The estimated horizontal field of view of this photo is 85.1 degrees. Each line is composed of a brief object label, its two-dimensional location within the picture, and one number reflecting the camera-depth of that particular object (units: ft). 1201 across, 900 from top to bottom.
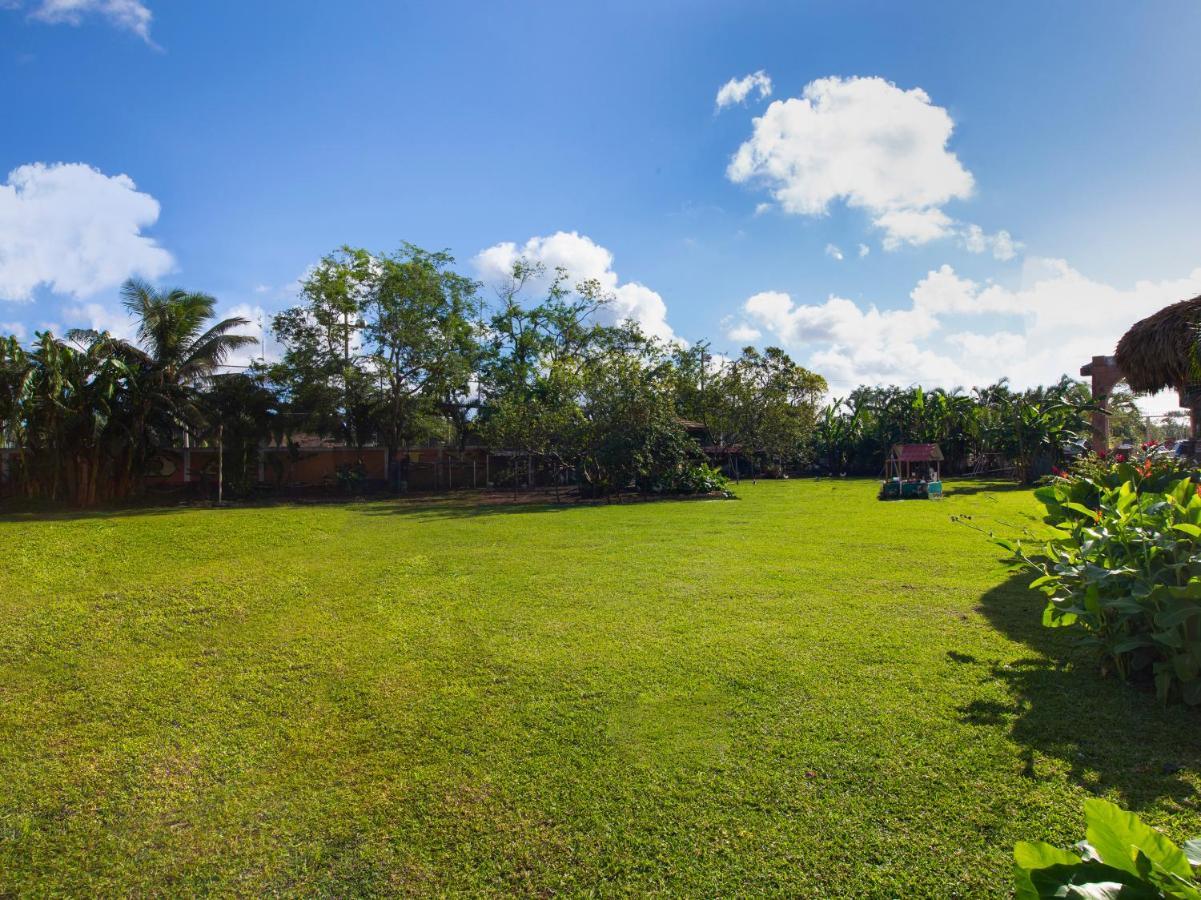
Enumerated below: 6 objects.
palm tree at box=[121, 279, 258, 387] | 64.23
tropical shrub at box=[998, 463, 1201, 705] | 11.18
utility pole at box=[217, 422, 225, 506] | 66.44
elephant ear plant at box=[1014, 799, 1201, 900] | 2.96
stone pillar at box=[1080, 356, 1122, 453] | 56.49
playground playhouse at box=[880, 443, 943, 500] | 61.67
